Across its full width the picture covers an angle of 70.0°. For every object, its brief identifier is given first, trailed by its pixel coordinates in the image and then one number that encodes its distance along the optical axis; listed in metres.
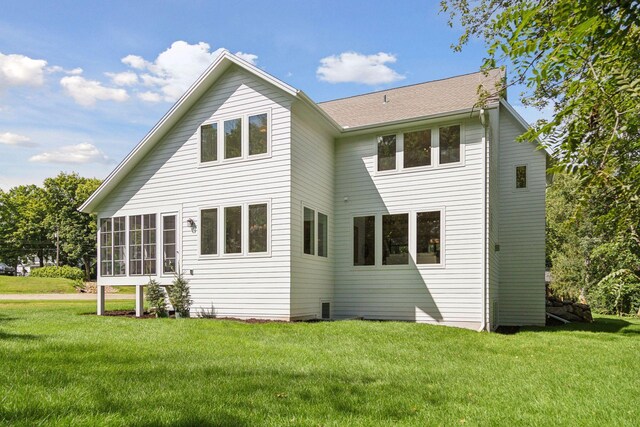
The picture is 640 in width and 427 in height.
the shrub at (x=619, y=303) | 21.47
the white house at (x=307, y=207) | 11.70
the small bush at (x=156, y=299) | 12.50
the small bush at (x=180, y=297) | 12.23
